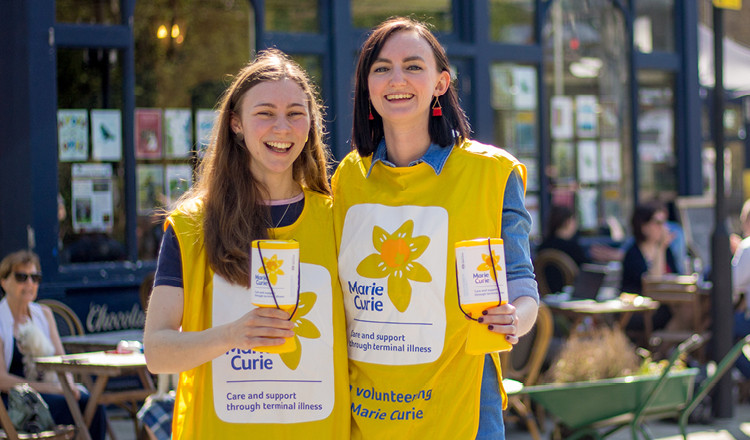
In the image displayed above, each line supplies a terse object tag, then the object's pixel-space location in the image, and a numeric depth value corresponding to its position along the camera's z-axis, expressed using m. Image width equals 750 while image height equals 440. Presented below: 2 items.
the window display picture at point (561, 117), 10.61
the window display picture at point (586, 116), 10.83
